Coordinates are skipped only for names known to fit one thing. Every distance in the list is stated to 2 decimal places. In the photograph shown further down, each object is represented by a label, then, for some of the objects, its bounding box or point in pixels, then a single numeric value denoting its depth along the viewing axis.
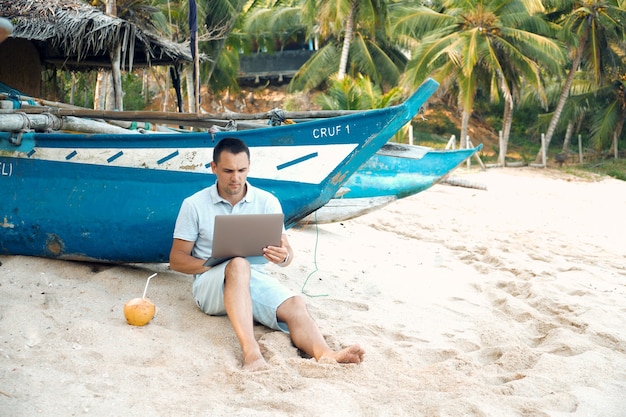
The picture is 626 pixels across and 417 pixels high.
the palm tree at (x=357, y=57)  21.34
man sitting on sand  3.18
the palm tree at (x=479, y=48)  18.66
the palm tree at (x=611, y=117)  23.45
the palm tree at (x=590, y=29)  20.91
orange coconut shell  3.27
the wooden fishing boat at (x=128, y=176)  4.12
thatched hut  7.86
